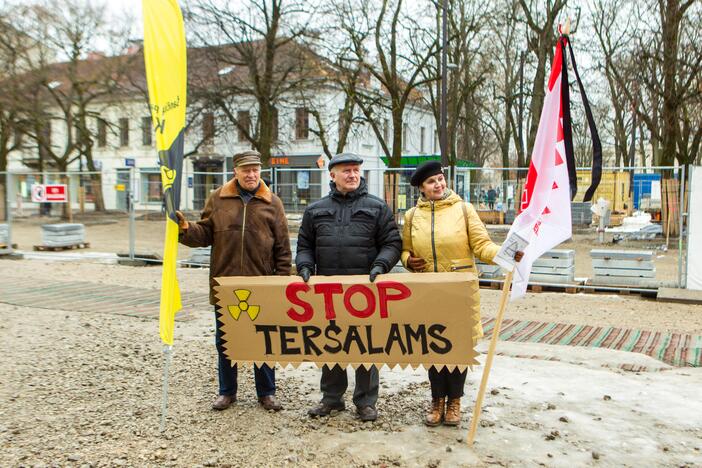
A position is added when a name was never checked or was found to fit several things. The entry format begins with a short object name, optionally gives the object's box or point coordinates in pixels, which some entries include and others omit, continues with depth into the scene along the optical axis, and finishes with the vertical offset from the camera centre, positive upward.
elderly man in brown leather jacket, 4.69 -0.29
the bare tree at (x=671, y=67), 20.31 +4.32
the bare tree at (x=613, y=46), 24.03 +6.02
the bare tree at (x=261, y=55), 22.22 +5.11
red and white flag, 4.12 -0.03
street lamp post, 19.67 +3.22
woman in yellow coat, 4.40 -0.31
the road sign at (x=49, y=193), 18.61 +0.15
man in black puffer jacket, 4.52 -0.28
